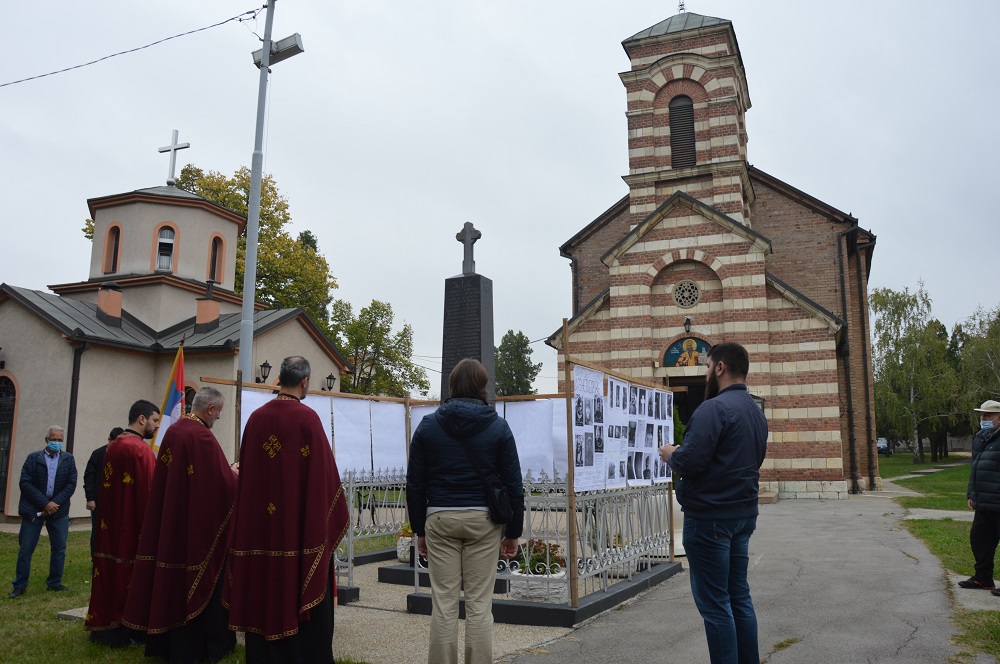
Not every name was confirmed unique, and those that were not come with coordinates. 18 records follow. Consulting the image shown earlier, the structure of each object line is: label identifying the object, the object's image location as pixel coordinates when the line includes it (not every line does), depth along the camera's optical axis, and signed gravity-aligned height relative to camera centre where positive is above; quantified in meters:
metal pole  11.80 +3.64
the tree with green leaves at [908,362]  44.31 +4.61
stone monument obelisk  8.24 +1.31
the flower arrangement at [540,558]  7.09 -1.27
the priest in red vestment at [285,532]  4.81 -0.69
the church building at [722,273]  21.34 +5.38
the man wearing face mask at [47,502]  8.52 -0.87
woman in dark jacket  4.46 -0.48
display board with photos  7.17 +0.02
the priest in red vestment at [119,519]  6.10 -0.79
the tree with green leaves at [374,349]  37.66 +4.31
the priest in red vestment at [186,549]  5.46 -0.92
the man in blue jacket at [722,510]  4.28 -0.45
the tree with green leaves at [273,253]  30.42 +7.59
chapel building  17.81 +2.72
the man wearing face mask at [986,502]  7.79 -0.71
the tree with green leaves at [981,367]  40.47 +3.97
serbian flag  8.53 +0.42
